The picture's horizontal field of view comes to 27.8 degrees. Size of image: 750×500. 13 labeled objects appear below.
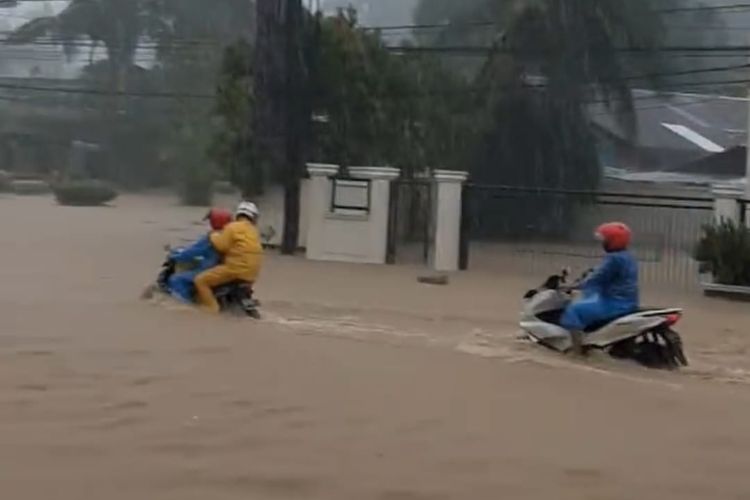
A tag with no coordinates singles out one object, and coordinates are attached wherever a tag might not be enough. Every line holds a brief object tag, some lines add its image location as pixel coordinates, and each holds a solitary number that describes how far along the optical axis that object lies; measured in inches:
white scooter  483.5
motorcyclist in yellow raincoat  566.9
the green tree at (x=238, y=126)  1175.0
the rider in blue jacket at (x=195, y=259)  577.0
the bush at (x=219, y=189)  2049.1
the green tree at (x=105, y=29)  2790.4
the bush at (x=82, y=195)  2142.0
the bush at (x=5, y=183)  2393.9
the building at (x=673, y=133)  1828.2
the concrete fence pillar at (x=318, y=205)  1107.9
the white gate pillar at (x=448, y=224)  1070.4
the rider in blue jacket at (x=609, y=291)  488.1
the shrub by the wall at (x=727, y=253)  915.4
